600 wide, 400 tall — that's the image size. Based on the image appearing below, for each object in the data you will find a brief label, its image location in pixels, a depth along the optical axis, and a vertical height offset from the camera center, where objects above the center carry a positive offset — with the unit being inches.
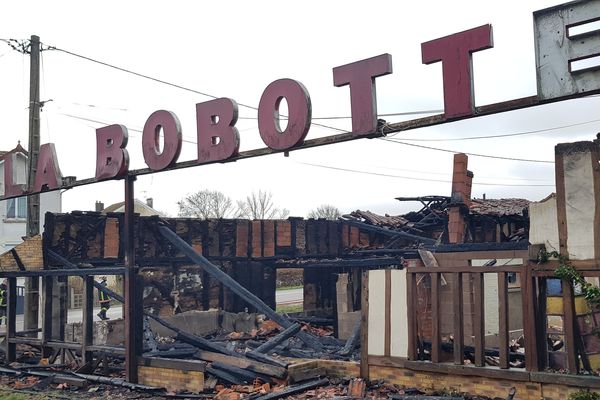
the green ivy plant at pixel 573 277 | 370.0 -20.9
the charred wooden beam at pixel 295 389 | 440.8 -100.0
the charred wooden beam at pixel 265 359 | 486.0 -87.3
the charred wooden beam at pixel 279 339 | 545.0 -80.7
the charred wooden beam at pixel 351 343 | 546.3 -84.9
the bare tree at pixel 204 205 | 3211.1 +205.5
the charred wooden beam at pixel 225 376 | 502.6 -101.2
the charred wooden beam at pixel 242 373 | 492.7 -98.0
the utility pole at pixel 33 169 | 699.4 +85.4
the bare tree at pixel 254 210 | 3419.8 +186.0
